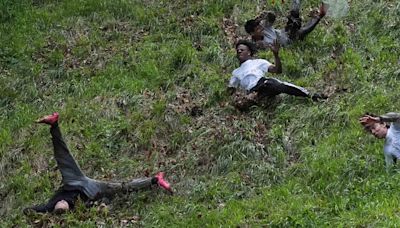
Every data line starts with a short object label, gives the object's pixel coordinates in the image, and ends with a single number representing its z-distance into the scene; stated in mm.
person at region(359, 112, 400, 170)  13562
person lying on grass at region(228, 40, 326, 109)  17641
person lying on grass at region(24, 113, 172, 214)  15437
